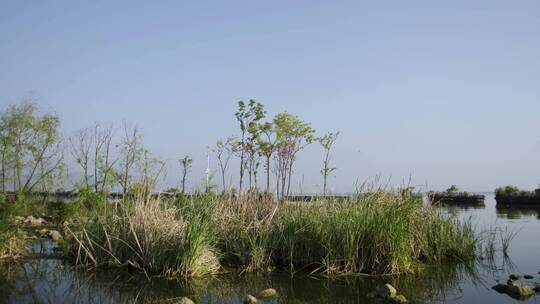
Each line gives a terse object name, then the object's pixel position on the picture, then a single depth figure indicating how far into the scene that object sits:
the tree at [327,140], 28.55
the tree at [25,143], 25.80
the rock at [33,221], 16.91
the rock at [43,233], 13.98
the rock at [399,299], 6.60
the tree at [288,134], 26.78
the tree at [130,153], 21.92
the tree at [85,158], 26.67
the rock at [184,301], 6.08
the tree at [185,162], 31.75
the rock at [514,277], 8.34
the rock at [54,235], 12.91
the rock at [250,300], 6.48
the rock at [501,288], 7.55
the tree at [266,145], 27.25
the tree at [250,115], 26.42
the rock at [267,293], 6.92
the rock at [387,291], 6.81
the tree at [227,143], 27.64
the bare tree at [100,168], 23.93
